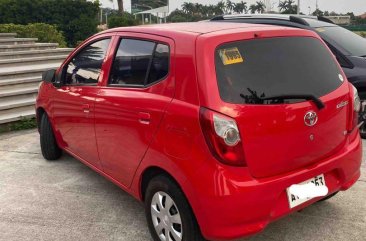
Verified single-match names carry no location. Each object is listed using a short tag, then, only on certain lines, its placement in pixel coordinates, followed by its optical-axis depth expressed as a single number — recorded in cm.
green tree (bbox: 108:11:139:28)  2364
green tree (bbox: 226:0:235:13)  11081
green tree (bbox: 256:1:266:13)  9181
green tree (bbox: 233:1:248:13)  11122
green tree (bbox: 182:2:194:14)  10731
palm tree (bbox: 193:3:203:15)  10588
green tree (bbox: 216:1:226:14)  10714
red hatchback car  246
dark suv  540
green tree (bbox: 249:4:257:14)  10246
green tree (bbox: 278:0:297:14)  9412
